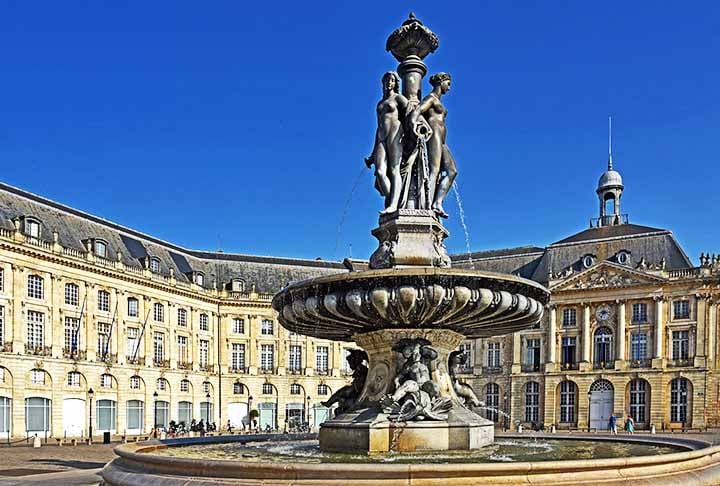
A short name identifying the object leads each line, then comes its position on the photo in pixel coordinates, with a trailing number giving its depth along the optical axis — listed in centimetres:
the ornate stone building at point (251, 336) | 5100
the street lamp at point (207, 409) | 6744
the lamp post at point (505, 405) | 7223
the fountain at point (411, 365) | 811
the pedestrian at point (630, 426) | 4915
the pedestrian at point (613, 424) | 5072
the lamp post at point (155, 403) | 6000
